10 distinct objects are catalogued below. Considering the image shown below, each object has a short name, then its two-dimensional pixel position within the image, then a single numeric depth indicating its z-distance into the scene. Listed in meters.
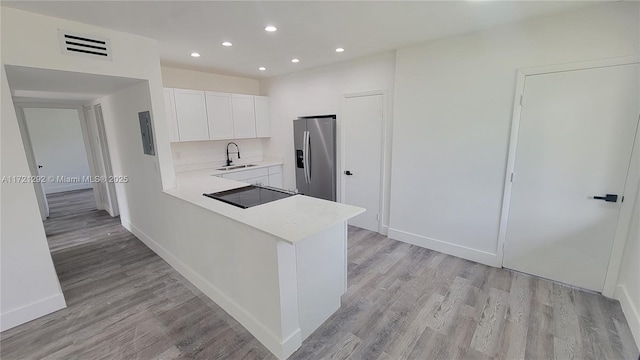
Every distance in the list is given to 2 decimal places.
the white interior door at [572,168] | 2.20
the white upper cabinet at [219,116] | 4.22
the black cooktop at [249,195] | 2.34
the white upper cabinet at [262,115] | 4.86
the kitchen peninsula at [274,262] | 1.74
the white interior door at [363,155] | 3.70
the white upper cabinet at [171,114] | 3.75
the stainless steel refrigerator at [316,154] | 4.10
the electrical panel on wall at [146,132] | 2.84
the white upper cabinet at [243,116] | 4.54
